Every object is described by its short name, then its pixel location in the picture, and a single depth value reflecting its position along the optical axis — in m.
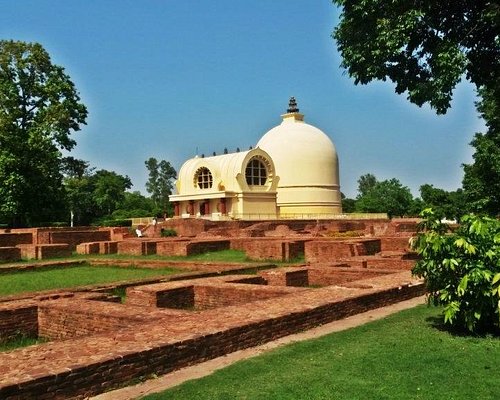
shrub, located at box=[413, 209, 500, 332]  5.44
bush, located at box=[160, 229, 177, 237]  25.27
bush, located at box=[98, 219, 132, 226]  35.25
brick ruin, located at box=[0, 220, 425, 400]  4.20
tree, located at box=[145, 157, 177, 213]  70.25
